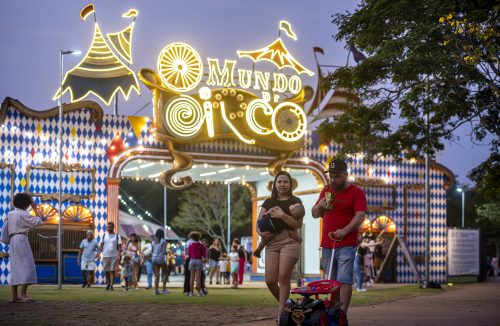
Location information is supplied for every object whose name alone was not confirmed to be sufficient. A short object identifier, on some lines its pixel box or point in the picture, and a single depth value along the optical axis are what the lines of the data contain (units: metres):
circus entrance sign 28.81
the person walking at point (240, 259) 30.22
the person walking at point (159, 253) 21.58
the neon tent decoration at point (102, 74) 28.02
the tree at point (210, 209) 62.28
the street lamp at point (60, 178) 24.78
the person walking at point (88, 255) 24.83
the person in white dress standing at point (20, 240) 14.37
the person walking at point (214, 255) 30.36
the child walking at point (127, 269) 23.77
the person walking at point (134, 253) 24.19
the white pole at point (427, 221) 25.94
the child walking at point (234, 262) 26.76
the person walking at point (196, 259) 21.00
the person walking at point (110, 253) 23.03
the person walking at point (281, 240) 10.09
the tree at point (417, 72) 17.05
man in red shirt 9.62
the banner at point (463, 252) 33.38
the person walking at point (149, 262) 25.05
